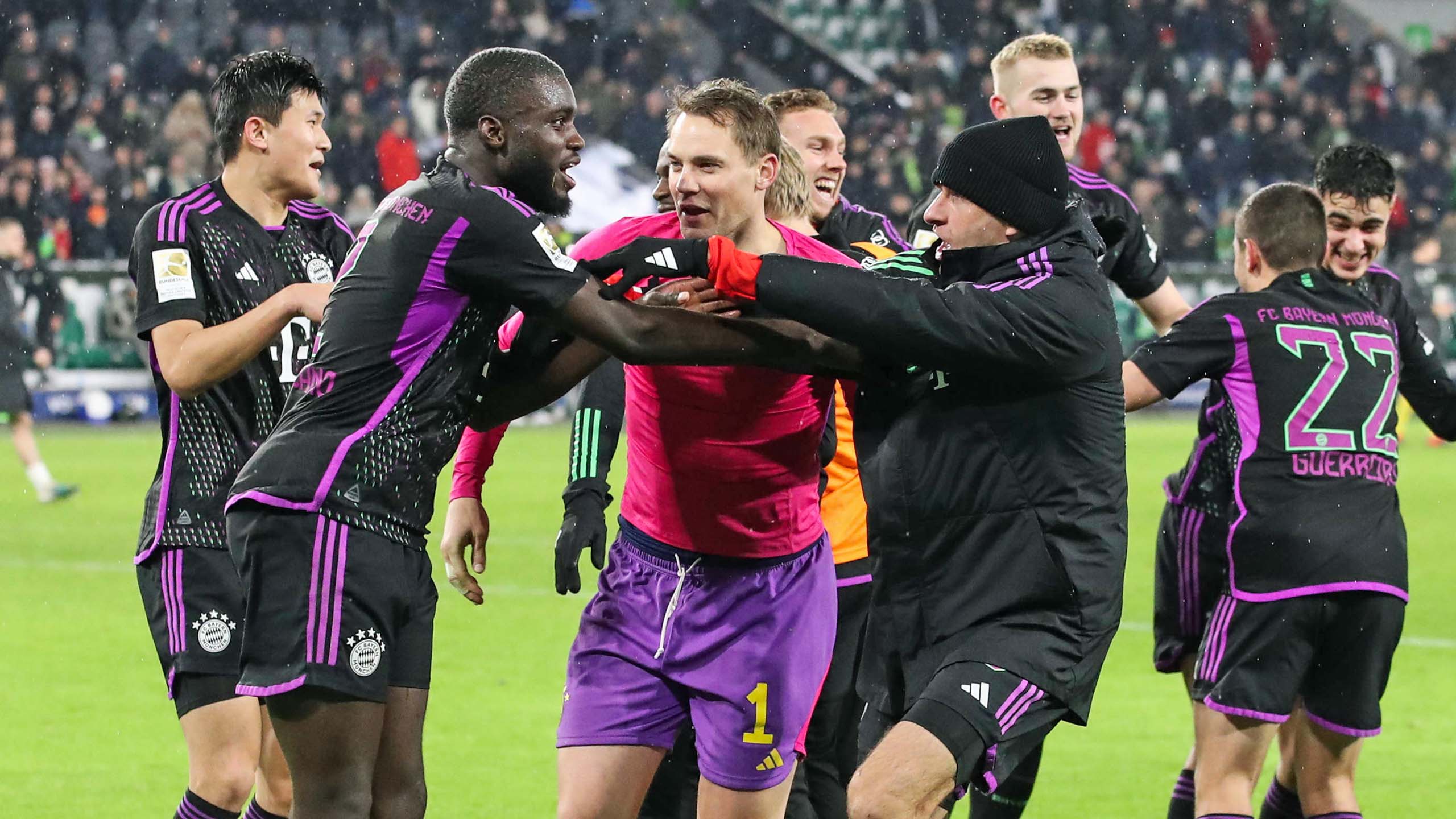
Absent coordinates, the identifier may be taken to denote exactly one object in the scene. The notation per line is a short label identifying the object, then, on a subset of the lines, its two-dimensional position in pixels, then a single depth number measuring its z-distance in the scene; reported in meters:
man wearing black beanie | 7.55
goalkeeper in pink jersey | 8.44
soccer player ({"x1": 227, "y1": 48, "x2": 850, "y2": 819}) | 7.30
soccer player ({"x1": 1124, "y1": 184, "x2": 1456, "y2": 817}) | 10.22
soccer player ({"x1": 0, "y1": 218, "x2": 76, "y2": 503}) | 26.53
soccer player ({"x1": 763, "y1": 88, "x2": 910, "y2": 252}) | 11.87
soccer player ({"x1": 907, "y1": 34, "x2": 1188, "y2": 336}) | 12.62
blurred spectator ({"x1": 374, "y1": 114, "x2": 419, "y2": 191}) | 43.59
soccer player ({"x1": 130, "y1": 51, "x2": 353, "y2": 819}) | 9.08
